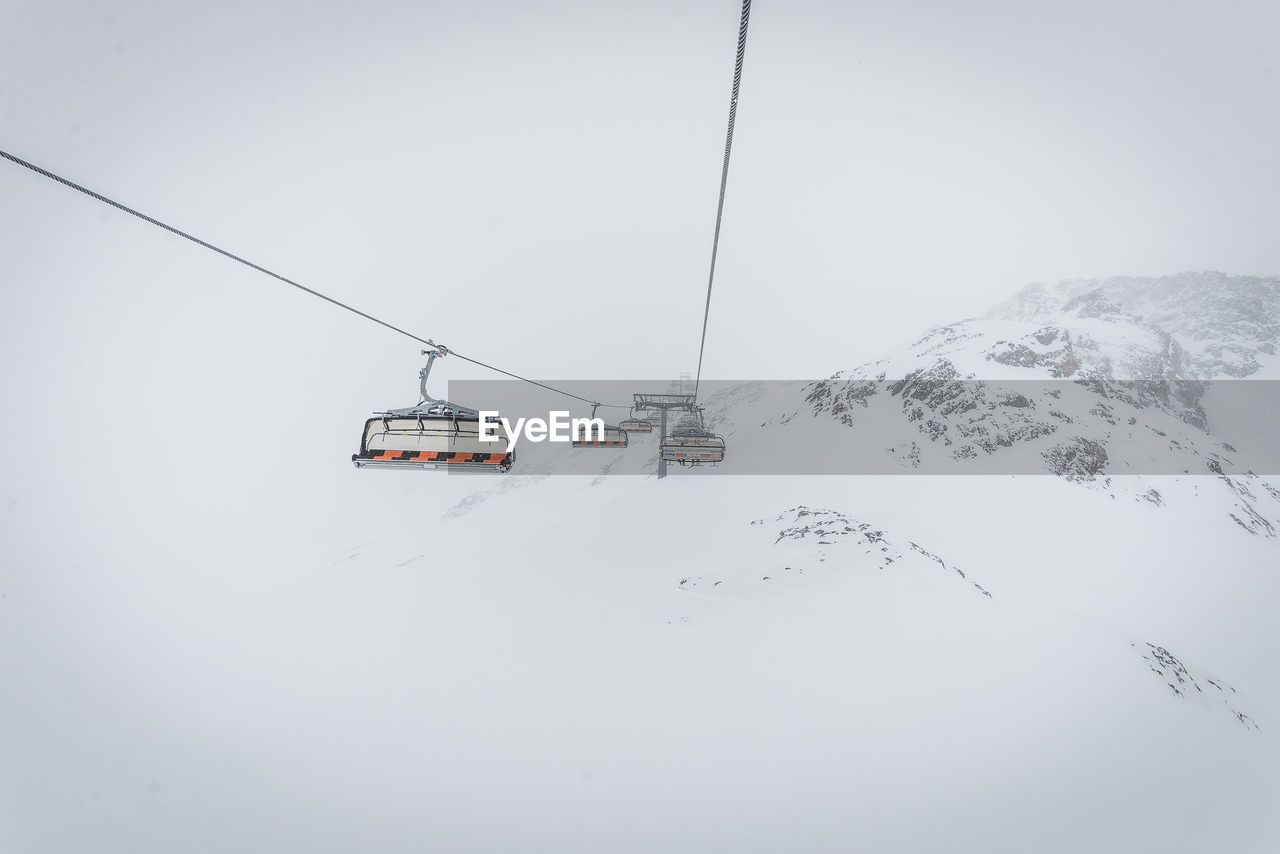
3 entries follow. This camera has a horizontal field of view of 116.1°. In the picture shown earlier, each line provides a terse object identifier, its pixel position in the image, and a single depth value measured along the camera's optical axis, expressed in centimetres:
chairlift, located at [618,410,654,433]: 2464
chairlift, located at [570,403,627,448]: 2059
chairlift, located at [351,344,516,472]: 951
